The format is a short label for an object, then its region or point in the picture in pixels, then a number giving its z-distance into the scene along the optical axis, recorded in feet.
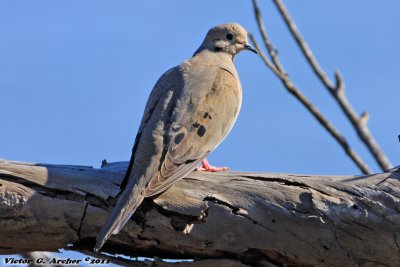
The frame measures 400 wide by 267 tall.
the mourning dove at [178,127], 30.66
